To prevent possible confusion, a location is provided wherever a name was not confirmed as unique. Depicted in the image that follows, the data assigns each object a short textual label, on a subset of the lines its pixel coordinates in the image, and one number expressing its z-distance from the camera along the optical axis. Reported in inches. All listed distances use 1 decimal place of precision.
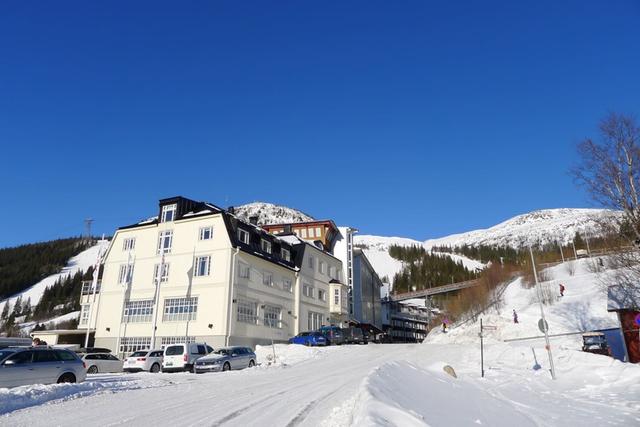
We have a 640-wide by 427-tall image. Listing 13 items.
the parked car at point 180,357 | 1025.5
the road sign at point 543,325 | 922.1
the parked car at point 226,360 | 946.1
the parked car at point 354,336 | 1749.5
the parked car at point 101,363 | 1024.9
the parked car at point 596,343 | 1240.8
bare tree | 845.0
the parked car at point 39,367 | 605.1
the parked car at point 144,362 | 1062.4
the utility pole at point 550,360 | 885.8
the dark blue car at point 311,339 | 1537.9
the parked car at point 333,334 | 1633.0
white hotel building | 1482.5
